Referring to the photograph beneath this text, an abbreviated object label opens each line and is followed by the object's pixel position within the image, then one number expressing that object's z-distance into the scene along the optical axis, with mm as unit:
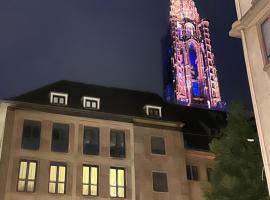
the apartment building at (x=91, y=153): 33781
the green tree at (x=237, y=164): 24364
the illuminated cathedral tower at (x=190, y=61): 103000
